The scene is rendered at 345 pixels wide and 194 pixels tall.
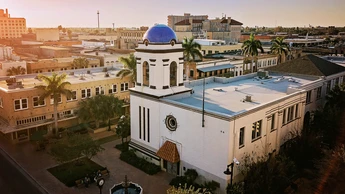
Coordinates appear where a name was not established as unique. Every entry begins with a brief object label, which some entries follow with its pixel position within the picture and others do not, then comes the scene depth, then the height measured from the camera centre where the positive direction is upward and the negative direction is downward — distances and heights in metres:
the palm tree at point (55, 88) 37.91 -5.85
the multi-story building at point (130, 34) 150.38 +3.25
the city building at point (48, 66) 60.06 -5.05
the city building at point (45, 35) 137.75 +2.03
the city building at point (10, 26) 185.18 +7.92
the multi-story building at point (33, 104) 37.38 -8.04
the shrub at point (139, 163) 31.16 -12.54
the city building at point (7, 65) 57.31 -4.74
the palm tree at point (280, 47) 66.19 -0.85
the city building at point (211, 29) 115.56 +5.19
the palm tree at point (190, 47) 51.12 -0.95
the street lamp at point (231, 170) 24.01 -9.83
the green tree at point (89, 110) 40.80 -9.05
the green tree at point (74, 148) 29.86 -10.31
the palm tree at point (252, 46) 58.89 -0.64
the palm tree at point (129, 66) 45.81 -3.67
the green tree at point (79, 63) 62.31 -4.54
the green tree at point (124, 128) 36.28 -10.02
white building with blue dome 26.25 -6.83
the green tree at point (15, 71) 57.09 -5.75
